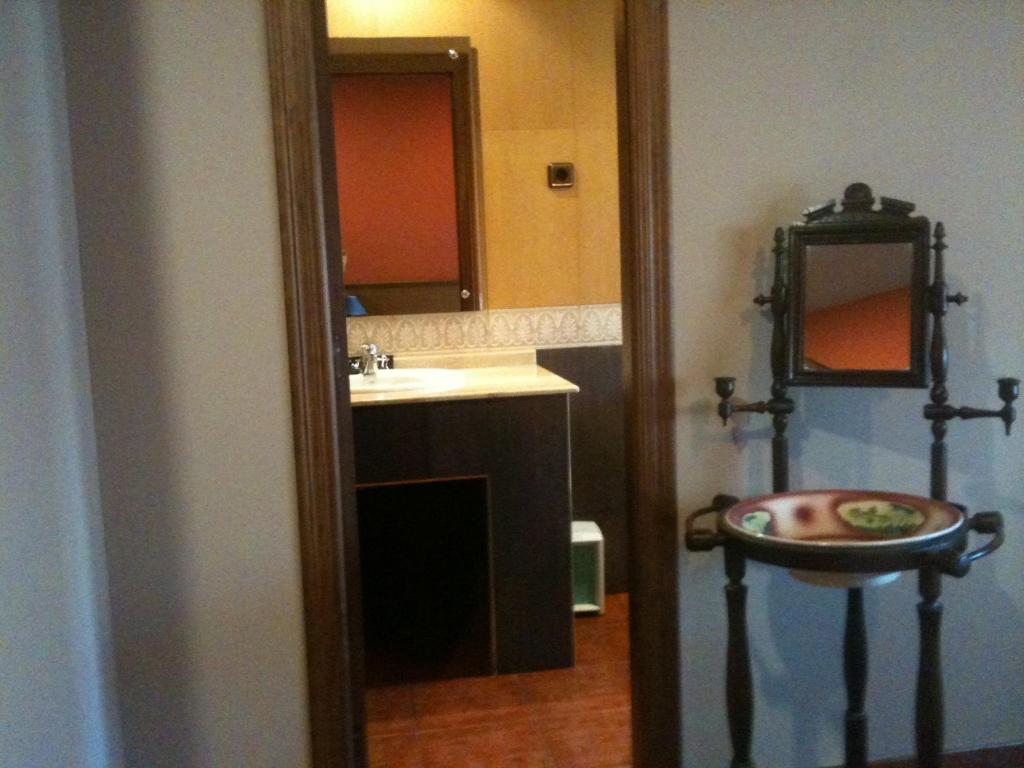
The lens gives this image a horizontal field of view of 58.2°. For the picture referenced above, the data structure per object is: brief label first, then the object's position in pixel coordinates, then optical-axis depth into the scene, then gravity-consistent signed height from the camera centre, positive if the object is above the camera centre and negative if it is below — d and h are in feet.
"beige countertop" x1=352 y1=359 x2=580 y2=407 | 9.00 -1.36
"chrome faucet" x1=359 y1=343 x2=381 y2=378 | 10.39 -1.14
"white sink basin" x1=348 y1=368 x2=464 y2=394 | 9.47 -1.34
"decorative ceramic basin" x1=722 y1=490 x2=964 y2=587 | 6.15 -1.87
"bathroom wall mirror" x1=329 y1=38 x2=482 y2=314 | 10.73 +1.03
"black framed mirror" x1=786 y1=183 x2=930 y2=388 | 6.32 -0.37
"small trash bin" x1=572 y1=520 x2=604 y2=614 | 11.23 -3.90
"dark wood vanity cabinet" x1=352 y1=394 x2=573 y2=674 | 9.12 -2.24
